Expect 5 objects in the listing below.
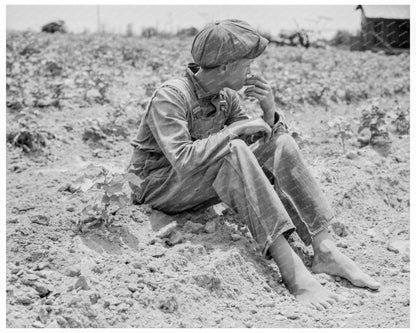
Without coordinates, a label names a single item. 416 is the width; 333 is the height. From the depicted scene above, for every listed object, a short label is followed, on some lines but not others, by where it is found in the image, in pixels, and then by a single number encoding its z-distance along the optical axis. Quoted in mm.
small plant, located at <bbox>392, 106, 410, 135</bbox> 6762
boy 3471
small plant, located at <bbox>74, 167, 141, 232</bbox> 3729
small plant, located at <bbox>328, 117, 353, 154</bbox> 6001
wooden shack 13141
